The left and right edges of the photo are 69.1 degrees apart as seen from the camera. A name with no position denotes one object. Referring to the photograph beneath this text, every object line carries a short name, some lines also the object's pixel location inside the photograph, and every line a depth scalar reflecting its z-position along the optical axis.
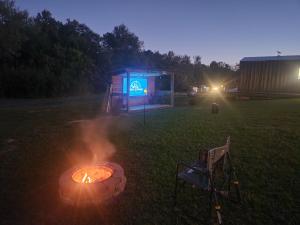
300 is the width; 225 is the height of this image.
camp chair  3.11
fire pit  3.47
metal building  18.94
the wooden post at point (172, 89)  17.24
